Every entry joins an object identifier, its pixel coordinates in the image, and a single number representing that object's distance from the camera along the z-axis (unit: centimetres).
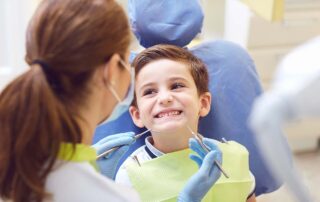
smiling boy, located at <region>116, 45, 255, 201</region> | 147
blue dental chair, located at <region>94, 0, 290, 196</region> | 174
